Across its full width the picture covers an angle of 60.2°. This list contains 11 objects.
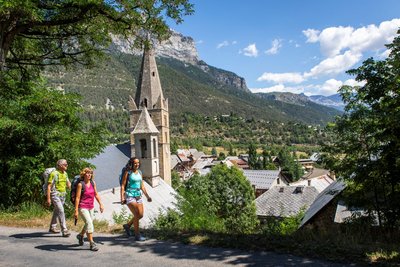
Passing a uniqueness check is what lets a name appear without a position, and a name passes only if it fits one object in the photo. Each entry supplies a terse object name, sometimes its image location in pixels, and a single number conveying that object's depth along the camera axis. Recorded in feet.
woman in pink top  20.43
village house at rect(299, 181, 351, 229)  47.27
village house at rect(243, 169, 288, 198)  181.06
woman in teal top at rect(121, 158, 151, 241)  21.86
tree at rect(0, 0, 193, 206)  27.86
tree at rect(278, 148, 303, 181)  270.69
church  69.51
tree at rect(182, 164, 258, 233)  106.93
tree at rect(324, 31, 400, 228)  26.76
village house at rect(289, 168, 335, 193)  178.22
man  22.76
